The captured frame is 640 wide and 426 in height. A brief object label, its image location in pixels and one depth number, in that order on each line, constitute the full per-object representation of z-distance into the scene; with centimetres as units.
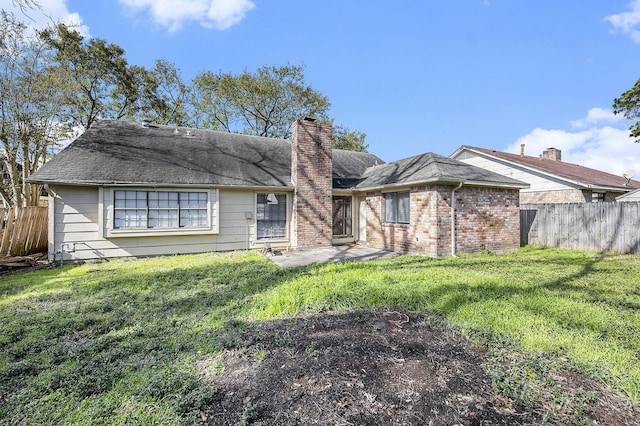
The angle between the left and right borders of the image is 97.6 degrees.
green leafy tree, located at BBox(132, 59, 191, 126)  1922
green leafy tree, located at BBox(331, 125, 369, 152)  2533
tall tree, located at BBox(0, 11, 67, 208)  970
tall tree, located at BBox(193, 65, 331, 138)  2084
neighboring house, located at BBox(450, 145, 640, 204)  1309
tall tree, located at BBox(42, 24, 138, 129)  1493
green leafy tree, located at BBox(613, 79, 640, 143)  1139
